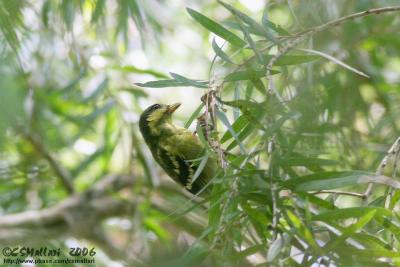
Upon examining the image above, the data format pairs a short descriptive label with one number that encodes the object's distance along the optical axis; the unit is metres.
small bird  6.38
